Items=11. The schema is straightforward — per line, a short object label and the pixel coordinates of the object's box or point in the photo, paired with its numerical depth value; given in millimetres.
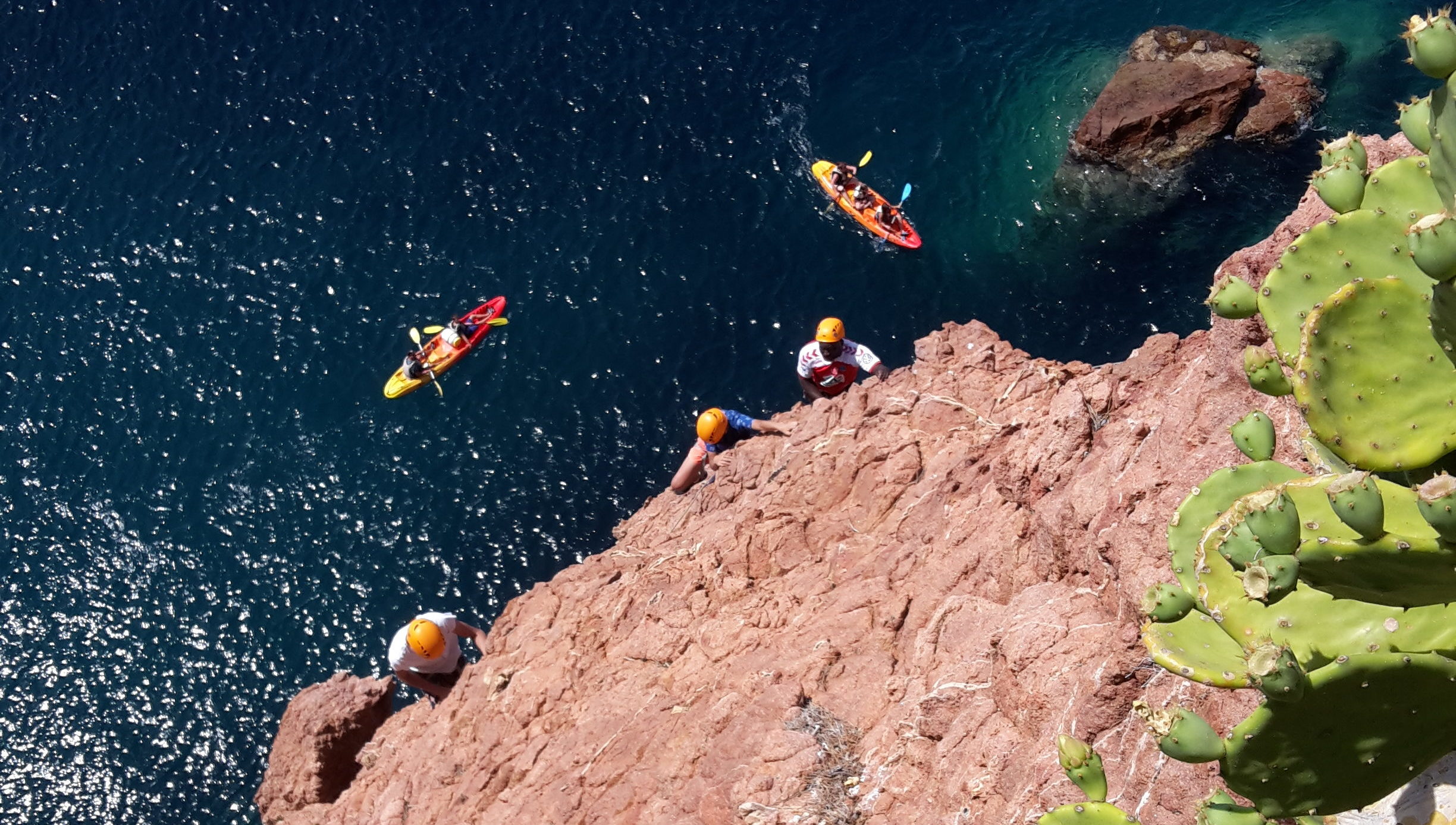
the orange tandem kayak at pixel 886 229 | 26859
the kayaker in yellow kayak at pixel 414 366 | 25250
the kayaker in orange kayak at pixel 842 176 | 27703
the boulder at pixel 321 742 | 18453
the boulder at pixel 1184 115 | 27391
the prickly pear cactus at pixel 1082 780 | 6691
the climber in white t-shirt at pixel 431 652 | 17609
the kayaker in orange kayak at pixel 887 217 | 27062
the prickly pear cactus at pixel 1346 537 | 5355
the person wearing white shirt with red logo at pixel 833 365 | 21219
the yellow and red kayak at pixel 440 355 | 25438
